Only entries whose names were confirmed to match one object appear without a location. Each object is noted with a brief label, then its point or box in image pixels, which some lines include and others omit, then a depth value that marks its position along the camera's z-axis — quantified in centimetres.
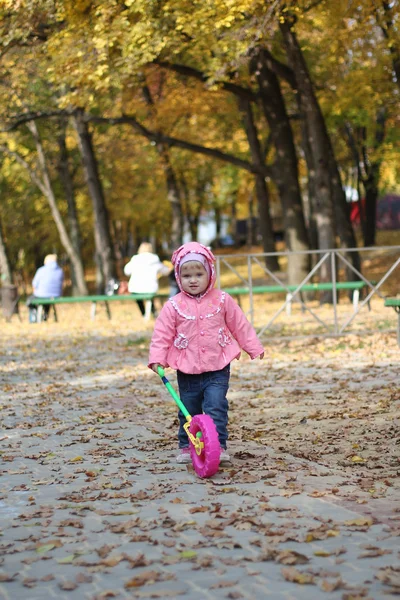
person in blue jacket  2486
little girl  741
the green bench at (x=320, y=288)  1922
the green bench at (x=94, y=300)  2227
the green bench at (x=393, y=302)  1390
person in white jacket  2236
